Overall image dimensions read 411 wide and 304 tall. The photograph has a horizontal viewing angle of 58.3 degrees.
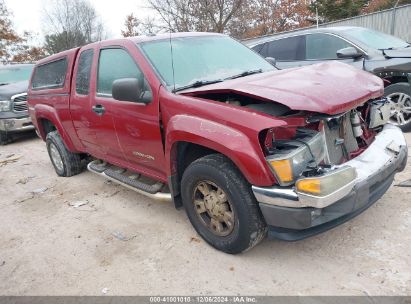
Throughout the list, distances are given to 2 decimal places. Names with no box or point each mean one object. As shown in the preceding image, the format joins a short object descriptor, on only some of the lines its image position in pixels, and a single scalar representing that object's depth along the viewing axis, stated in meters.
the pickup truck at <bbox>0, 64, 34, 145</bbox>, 8.72
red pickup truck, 2.56
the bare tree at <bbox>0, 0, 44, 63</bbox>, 27.27
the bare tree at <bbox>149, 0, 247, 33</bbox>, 25.78
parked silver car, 5.51
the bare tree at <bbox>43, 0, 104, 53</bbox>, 34.69
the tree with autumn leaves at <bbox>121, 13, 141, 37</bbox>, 33.75
